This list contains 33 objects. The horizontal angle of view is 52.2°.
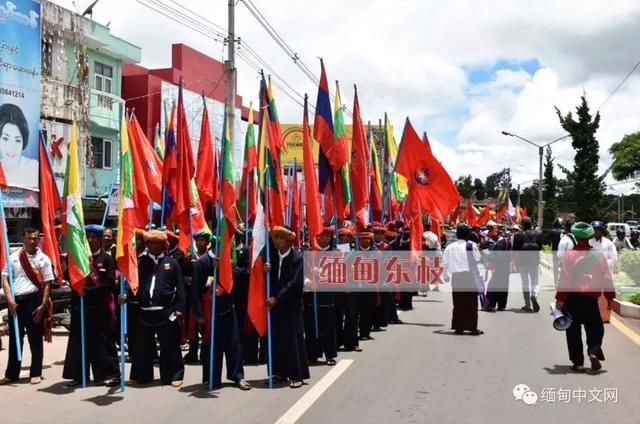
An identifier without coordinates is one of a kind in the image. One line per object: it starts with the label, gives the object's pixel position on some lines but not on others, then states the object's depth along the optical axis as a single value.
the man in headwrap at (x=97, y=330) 6.67
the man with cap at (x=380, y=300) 10.18
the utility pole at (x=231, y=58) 15.04
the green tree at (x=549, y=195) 38.14
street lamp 34.16
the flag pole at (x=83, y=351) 6.60
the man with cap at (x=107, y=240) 7.04
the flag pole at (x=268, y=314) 6.55
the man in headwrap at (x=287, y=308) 6.58
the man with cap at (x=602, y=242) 10.92
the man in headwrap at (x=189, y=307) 7.78
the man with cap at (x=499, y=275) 12.43
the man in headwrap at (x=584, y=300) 7.08
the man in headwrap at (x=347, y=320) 8.34
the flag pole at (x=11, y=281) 6.48
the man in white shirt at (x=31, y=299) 6.69
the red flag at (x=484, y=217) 31.48
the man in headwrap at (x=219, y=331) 6.54
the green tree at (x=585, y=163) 25.12
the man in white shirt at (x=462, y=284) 9.76
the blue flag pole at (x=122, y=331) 6.33
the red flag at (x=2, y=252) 6.46
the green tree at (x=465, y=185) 82.44
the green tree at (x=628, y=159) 46.12
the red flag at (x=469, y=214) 28.98
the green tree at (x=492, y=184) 103.49
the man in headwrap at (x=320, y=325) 7.70
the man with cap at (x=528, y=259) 12.15
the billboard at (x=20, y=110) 16.50
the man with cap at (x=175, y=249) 8.09
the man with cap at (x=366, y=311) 9.33
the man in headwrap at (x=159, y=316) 6.68
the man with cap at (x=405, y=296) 12.62
